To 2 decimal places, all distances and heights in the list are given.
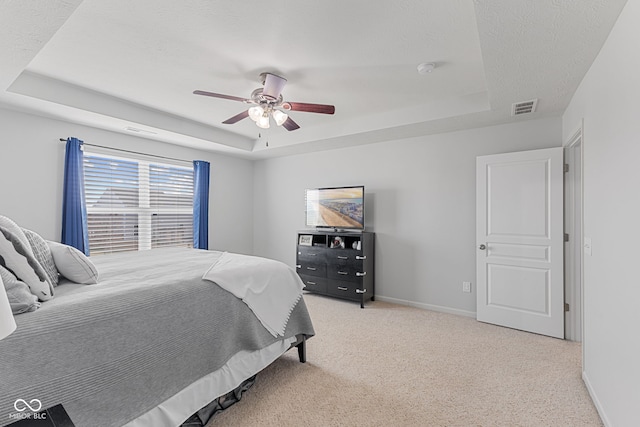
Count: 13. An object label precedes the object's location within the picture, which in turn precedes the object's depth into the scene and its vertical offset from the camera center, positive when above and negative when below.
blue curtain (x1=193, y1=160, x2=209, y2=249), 4.80 +0.20
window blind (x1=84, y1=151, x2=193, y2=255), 3.77 +0.18
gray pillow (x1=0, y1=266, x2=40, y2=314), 1.25 -0.33
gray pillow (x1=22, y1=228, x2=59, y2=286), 1.65 -0.22
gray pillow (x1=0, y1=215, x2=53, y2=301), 1.35 -0.21
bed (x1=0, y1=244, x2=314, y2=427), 1.20 -0.63
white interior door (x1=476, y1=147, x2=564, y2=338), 3.08 -0.19
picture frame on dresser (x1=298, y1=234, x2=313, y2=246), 4.67 -0.32
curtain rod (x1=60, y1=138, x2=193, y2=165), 3.61 +0.86
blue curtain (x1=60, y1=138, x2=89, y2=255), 3.40 +0.17
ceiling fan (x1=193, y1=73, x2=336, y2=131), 2.61 +1.01
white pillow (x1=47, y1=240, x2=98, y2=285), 1.75 -0.29
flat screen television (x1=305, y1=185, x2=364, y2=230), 4.32 +0.18
